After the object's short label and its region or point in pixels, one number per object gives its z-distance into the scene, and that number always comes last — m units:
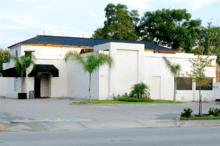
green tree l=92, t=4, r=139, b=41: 60.50
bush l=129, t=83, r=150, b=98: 30.03
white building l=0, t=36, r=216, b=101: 31.48
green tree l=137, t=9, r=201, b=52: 59.62
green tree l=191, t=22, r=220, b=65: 58.00
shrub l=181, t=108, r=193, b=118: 16.53
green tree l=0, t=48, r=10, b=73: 66.24
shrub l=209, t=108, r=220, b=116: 16.92
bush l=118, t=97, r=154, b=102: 28.52
